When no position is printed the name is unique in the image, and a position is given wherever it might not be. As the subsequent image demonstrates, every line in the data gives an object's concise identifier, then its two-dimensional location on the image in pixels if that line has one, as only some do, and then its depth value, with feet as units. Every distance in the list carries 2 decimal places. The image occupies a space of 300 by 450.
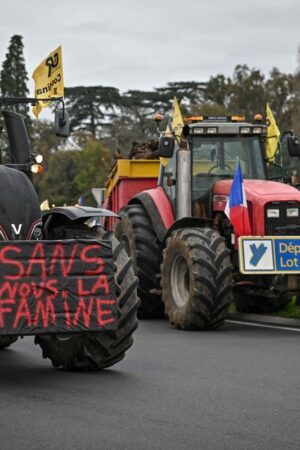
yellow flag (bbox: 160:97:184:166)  52.96
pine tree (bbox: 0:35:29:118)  228.43
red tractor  47.44
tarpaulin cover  28.68
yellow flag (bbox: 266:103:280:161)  54.44
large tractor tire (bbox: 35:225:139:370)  30.83
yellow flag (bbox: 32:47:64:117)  35.01
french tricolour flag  48.06
